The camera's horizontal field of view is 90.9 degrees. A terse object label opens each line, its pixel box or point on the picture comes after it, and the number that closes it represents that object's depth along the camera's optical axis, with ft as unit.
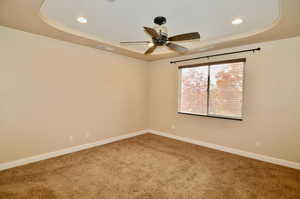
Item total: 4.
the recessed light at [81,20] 8.08
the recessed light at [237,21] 7.97
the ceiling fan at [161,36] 6.90
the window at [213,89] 11.28
